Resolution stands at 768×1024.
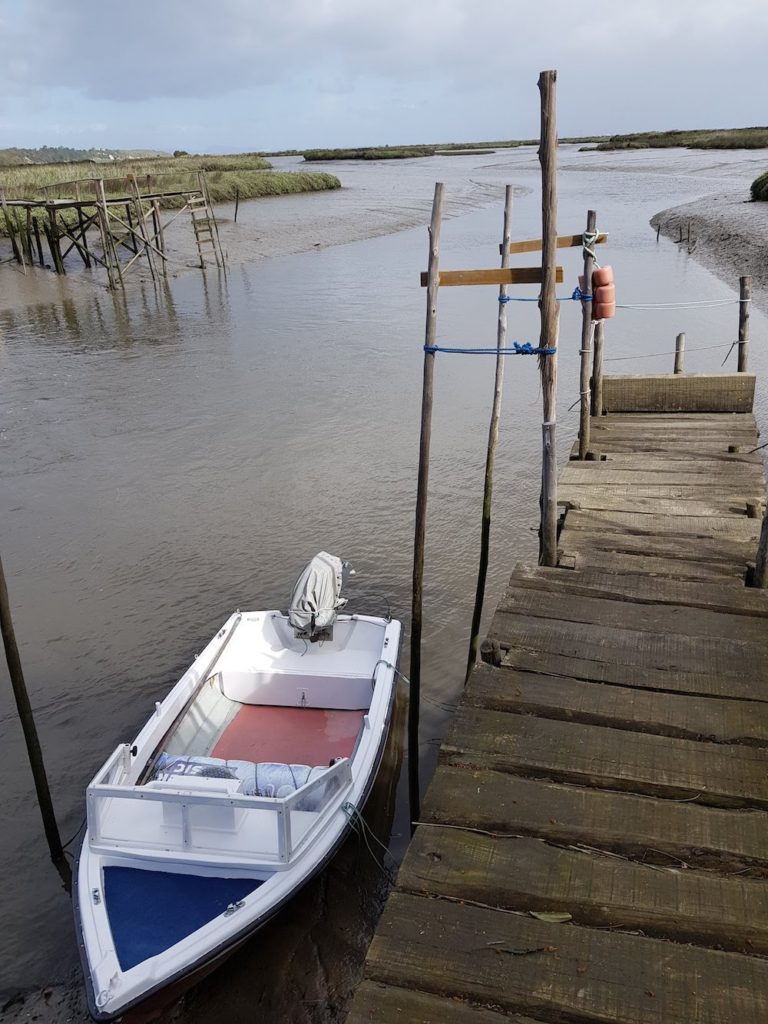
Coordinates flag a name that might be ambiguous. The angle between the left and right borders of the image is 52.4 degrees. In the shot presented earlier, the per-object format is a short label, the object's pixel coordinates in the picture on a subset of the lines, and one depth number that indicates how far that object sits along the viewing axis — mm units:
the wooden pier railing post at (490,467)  8008
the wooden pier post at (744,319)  11055
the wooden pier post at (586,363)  8555
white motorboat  4598
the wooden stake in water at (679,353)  12061
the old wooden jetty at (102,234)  27625
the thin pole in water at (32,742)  5613
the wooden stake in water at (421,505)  6227
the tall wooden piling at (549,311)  5727
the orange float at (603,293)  8219
